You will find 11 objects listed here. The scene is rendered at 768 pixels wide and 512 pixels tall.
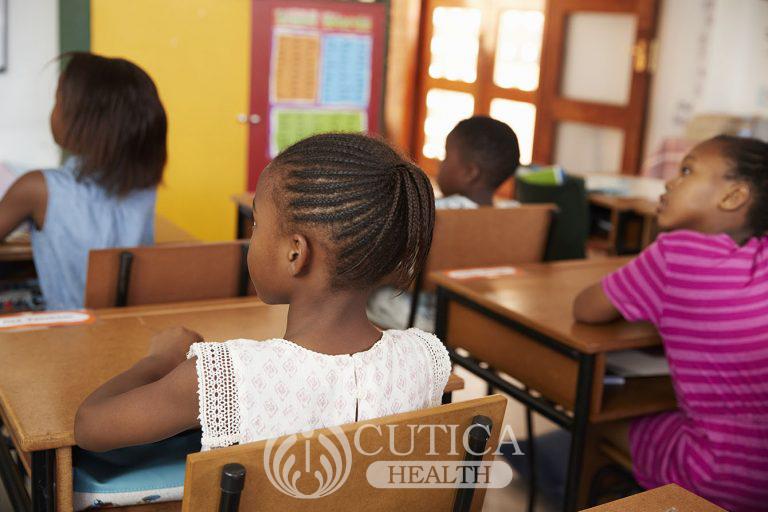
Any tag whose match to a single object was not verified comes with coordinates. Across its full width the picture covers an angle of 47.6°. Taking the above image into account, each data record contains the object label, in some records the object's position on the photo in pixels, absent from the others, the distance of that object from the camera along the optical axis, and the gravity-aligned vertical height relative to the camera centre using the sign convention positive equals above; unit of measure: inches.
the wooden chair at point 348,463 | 36.7 -17.6
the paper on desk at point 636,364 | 87.4 -27.1
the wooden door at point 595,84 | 206.1 +1.9
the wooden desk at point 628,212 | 153.5 -21.0
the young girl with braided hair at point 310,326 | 43.9 -13.5
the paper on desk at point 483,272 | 93.3 -20.2
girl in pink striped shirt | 69.5 -17.3
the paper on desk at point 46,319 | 67.4 -20.3
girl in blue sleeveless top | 85.4 -11.2
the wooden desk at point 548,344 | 77.2 -24.2
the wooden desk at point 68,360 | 49.8 -20.4
